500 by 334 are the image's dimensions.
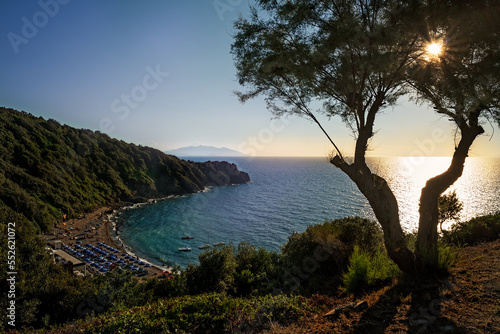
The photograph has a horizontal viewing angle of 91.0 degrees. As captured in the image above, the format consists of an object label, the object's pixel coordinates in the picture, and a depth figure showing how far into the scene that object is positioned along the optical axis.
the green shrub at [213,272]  11.88
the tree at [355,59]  5.57
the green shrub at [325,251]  8.16
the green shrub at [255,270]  10.48
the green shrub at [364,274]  5.51
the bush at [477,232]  10.42
